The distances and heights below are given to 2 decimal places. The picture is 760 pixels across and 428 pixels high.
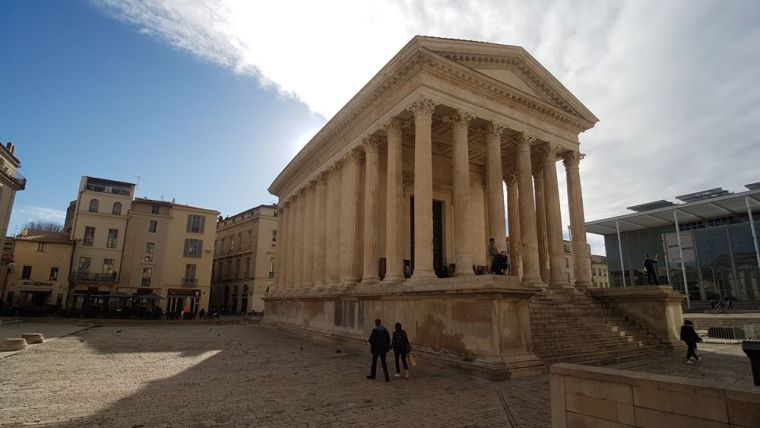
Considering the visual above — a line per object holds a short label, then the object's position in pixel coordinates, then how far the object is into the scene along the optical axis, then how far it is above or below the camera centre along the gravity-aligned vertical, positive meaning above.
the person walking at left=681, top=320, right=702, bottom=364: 12.06 -1.15
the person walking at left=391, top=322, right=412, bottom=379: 10.04 -1.19
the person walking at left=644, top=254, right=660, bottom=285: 16.65 +1.21
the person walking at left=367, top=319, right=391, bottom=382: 9.84 -1.12
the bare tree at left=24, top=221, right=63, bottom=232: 63.42 +10.30
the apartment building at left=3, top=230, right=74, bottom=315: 37.09 +1.89
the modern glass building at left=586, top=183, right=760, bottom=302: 40.09 +6.08
